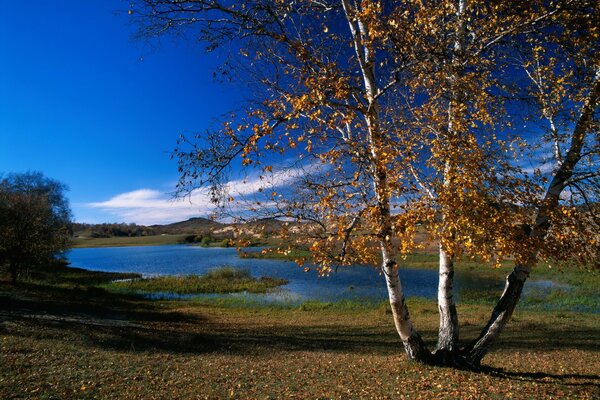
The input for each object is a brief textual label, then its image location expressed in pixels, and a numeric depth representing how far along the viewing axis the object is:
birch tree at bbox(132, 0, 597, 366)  7.00
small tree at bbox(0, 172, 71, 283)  30.84
